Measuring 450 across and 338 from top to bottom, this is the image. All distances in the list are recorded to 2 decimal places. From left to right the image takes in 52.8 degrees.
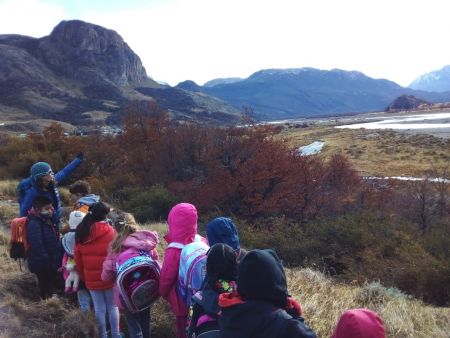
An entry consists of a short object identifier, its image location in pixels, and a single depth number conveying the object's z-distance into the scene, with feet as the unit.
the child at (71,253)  15.30
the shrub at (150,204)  50.47
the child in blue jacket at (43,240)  15.83
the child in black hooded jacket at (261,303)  8.23
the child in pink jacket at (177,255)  12.59
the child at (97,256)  14.29
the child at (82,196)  16.33
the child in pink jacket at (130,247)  13.39
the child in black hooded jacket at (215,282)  10.28
